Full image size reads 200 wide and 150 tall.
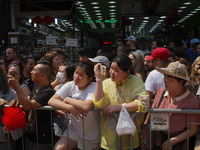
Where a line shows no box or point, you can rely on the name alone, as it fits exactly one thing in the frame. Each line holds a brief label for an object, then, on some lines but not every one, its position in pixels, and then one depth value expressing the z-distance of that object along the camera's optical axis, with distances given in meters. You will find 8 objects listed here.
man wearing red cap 3.81
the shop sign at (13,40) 10.33
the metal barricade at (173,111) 2.72
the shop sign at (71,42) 9.49
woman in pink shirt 2.82
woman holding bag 2.82
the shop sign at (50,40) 9.77
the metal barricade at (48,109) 3.09
